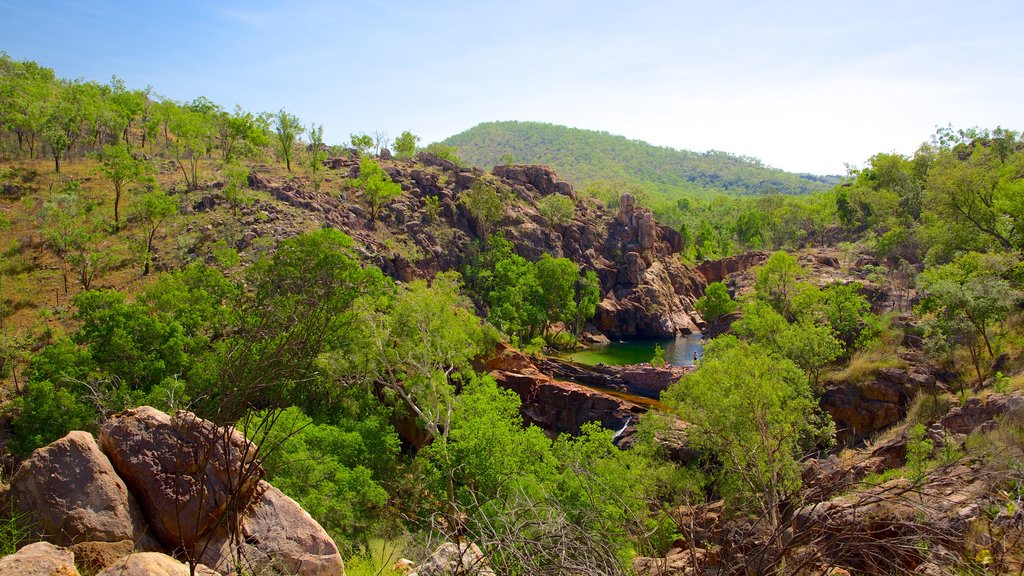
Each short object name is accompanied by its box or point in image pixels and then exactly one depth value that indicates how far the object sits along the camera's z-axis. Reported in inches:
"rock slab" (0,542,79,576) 203.5
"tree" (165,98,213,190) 2043.6
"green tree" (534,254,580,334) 2373.0
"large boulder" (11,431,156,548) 282.8
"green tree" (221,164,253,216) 1888.5
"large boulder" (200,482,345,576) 310.5
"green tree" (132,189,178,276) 1565.0
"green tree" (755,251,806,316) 1975.9
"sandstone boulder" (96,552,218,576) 221.6
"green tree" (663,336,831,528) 782.2
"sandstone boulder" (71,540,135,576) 261.6
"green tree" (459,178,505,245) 2844.5
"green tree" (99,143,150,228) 1630.2
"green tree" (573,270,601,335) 2470.5
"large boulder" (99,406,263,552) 293.7
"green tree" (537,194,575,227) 3102.9
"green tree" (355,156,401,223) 2412.6
